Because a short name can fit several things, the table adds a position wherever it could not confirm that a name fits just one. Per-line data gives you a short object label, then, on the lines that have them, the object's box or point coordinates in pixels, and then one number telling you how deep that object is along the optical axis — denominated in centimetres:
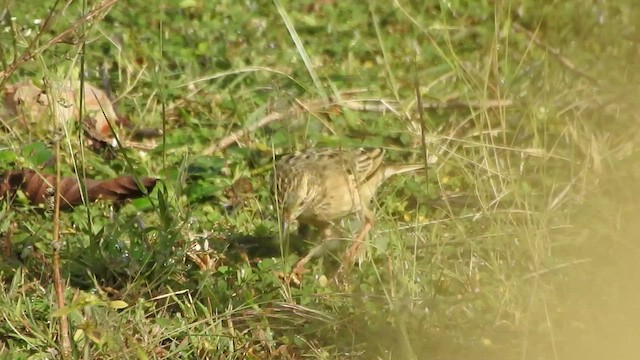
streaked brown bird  1134
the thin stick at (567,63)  1147
